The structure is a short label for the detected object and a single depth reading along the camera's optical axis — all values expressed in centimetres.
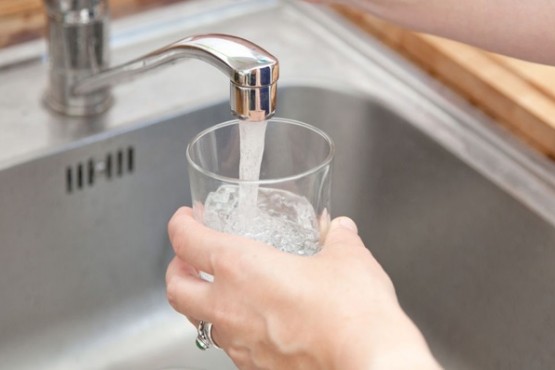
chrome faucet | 99
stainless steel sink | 108
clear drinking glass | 86
